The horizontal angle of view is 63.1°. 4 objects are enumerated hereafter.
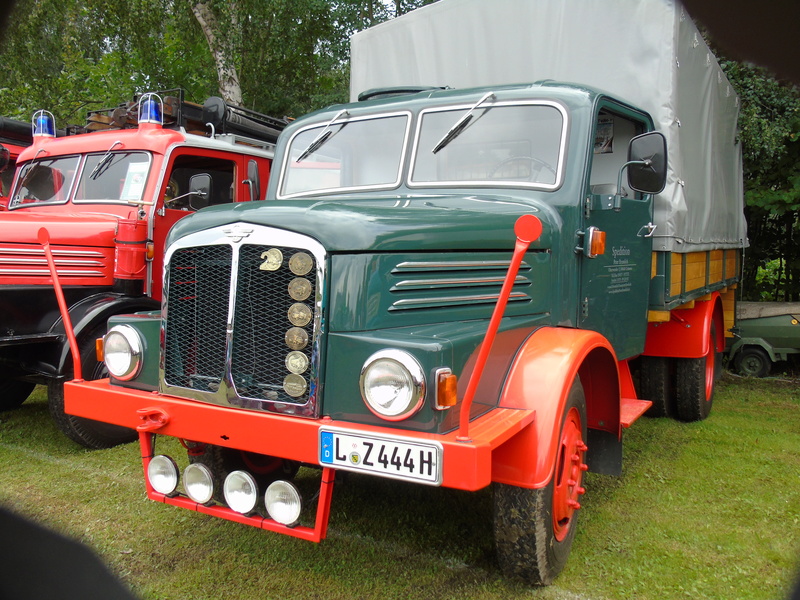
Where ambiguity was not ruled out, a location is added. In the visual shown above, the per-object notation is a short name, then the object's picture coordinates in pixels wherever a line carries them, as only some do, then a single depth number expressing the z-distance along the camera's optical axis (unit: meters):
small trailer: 7.65
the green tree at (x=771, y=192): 6.68
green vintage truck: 2.29
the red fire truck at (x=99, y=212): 4.45
